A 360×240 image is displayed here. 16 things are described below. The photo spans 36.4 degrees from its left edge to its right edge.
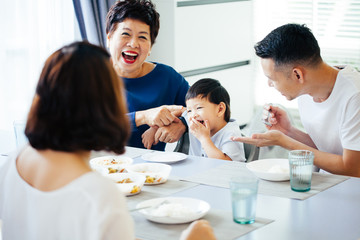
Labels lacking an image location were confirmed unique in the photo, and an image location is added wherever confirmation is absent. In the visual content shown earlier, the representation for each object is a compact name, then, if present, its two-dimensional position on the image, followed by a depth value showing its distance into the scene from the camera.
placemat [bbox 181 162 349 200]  1.74
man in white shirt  2.10
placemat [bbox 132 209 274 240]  1.42
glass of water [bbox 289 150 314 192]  1.74
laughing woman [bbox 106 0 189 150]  2.60
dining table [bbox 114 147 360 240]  1.43
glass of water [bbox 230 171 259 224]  1.49
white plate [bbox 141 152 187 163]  2.15
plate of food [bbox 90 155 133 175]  1.98
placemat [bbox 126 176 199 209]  1.70
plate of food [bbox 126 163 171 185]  1.85
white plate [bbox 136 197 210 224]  1.47
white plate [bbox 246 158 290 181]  1.84
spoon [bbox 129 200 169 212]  1.53
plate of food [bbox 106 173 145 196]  1.72
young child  2.45
